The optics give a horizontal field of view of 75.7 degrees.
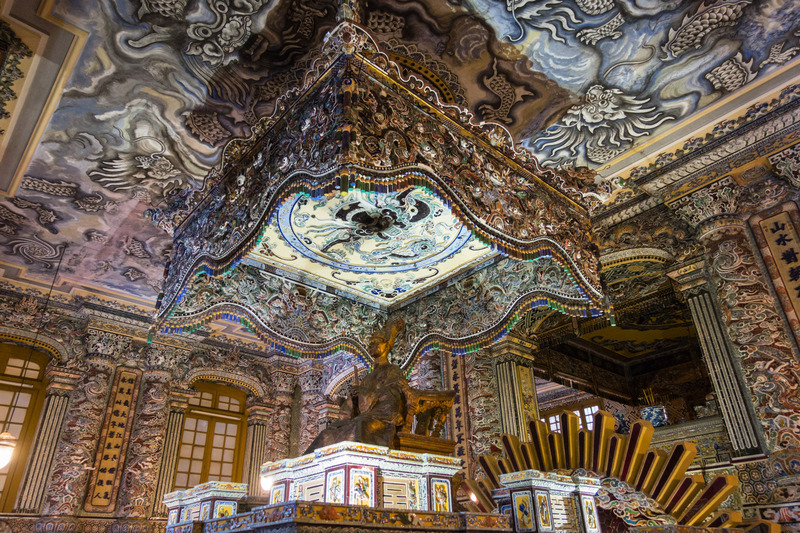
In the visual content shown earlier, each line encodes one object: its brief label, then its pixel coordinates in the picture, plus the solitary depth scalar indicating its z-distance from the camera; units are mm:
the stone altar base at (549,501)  3375
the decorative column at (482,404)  6848
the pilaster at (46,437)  7672
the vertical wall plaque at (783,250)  4824
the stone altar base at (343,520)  2418
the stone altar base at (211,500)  4871
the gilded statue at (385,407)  3703
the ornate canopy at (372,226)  3535
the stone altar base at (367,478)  3008
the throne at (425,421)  3699
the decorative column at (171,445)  8711
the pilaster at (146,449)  8383
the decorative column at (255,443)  9766
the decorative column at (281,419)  10242
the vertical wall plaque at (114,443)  8133
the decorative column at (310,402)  10305
